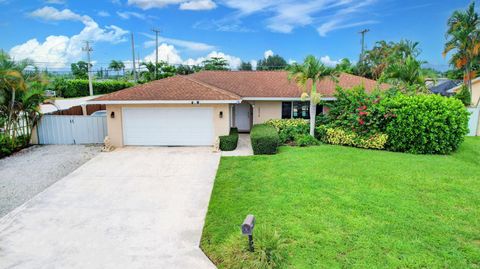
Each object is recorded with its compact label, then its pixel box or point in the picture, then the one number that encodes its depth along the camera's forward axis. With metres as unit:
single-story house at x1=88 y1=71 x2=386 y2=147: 15.09
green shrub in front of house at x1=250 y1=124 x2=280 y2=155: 13.91
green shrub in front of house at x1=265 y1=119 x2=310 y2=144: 16.47
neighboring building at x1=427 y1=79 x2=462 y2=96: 31.67
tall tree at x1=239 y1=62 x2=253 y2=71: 56.19
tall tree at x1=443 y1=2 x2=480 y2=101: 24.73
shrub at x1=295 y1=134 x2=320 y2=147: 15.57
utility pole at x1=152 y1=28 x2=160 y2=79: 54.66
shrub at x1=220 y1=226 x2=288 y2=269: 5.97
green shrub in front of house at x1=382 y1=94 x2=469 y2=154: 14.12
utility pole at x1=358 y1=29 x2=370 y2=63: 43.03
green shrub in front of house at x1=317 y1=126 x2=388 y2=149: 15.08
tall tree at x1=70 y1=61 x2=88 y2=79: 54.32
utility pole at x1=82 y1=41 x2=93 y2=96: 43.10
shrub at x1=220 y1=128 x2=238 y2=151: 15.06
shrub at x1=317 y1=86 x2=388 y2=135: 15.35
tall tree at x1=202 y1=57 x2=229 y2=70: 51.84
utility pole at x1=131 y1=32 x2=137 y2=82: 53.58
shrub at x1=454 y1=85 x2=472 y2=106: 23.19
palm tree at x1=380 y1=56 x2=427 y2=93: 18.16
